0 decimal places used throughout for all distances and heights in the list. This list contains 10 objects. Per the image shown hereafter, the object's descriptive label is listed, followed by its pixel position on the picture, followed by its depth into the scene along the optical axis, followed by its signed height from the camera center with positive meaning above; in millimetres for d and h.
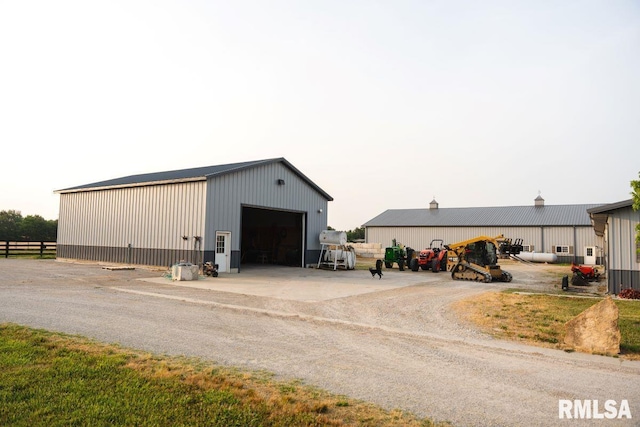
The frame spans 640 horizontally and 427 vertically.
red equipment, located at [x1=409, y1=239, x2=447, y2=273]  26500 -1372
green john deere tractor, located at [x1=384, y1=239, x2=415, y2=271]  28131 -1176
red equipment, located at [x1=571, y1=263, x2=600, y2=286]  19375 -1572
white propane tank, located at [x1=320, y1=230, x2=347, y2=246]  27578 -34
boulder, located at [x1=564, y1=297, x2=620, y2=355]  7759 -1681
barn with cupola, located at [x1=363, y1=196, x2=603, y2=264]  40688 +1351
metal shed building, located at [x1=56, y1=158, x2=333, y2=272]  22141 +1076
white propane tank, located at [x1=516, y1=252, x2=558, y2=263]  39812 -1515
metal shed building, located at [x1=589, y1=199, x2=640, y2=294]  15539 -194
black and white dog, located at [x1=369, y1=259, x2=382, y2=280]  20783 -1631
